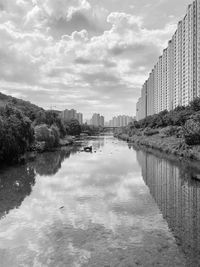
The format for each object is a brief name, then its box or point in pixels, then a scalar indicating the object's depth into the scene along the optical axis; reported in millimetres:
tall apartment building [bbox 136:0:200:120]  90938
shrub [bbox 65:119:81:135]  135500
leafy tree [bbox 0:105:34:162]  40656
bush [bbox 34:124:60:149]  68212
